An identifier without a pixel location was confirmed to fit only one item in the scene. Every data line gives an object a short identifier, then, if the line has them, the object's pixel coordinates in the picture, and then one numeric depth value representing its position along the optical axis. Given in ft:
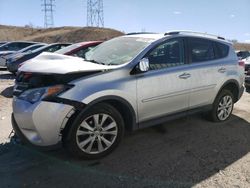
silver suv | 8.30
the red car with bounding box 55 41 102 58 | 18.34
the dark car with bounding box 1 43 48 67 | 31.01
